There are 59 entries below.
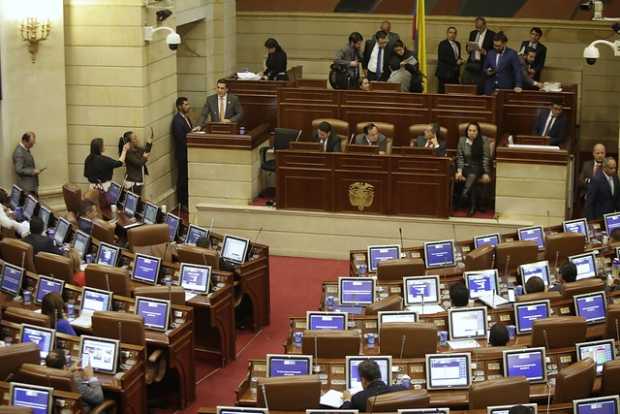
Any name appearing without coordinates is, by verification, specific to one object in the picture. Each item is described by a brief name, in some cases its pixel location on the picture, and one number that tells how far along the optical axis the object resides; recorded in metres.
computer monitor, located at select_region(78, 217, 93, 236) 14.09
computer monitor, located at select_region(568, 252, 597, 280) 12.84
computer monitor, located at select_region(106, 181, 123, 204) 15.65
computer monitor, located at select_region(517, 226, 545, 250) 14.03
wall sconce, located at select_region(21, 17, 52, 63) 16.30
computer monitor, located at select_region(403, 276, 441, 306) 12.36
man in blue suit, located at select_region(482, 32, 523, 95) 17.89
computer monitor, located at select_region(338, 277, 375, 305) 12.37
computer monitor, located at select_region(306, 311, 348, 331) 11.20
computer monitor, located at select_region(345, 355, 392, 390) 10.14
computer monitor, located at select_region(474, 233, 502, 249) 13.71
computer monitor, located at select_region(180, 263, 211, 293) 12.63
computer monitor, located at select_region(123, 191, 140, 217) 15.23
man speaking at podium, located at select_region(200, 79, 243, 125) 17.83
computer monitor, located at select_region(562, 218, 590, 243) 14.16
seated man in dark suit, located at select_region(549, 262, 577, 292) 12.37
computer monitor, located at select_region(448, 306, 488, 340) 11.41
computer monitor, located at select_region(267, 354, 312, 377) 10.12
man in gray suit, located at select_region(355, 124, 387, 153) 16.30
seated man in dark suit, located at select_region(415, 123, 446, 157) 16.04
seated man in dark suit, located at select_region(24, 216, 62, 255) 13.09
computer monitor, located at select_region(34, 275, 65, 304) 12.05
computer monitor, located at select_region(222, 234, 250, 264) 13.57
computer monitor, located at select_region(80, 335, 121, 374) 10.48
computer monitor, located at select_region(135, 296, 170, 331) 11.42
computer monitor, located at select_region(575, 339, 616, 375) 10.48
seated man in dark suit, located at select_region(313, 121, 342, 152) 16.28
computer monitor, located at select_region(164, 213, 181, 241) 14.45
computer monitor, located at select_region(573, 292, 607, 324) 11.66
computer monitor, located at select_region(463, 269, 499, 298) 12.51
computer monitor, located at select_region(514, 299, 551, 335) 11.46
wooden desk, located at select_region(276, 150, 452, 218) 15.88
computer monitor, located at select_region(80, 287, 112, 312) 11.67
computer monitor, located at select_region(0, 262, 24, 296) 12.39
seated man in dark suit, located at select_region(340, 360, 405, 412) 9.44
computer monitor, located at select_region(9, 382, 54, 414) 9.48
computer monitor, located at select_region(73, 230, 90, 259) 13.57
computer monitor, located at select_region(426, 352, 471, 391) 10.24
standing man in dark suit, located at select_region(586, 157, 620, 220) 15.14
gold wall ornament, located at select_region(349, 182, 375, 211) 16.08
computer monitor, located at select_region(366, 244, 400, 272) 13.51
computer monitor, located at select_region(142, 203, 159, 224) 14.67
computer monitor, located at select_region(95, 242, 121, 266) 13.20
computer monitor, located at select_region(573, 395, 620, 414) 9.22
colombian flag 18.58
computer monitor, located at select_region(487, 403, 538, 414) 8.98
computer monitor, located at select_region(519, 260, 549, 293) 12.68
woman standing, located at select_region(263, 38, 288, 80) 19.27
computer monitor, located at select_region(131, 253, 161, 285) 12.84
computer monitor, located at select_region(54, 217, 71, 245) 14.02
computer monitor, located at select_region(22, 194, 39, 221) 14.73
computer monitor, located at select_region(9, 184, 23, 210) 15.36
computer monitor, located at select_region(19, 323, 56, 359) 10.70
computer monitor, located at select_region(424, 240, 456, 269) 13.58
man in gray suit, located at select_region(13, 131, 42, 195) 16.09
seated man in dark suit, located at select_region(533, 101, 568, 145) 16.75
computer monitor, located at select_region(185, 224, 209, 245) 14.06
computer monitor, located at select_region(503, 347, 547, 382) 10.30
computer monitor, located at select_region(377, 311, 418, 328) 11.06
